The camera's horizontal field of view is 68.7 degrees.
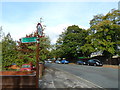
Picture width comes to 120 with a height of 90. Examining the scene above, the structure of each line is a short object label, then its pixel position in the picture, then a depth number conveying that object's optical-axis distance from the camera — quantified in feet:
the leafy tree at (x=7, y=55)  28.58
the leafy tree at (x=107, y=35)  66.02
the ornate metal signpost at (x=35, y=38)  12.09
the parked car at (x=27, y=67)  28.29
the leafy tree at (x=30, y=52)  33.70
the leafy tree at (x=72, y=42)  99.48
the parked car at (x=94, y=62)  60.07
